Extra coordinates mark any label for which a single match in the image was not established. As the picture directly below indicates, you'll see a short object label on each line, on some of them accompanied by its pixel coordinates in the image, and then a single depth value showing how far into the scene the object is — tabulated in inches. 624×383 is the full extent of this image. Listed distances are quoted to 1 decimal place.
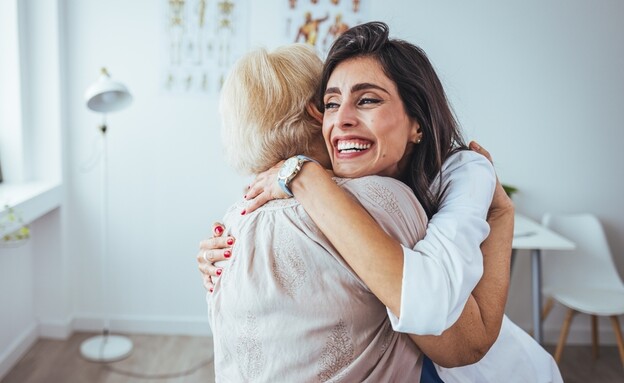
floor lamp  128.6
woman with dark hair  41.2
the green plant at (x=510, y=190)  148.1
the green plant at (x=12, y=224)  114.9
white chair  139.2
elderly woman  42.8
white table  126.4
